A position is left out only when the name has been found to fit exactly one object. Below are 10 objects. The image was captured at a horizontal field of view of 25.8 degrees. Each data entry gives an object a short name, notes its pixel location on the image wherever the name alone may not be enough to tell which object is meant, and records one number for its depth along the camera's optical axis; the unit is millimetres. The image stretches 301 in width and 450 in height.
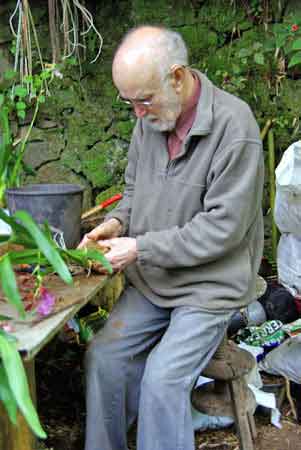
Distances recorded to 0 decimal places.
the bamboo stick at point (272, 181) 3830
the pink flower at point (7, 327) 1627
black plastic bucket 2422
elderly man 2135
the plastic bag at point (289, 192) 3023
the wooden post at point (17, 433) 1868
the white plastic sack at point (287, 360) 3002
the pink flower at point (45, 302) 1748
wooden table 1559
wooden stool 2463
